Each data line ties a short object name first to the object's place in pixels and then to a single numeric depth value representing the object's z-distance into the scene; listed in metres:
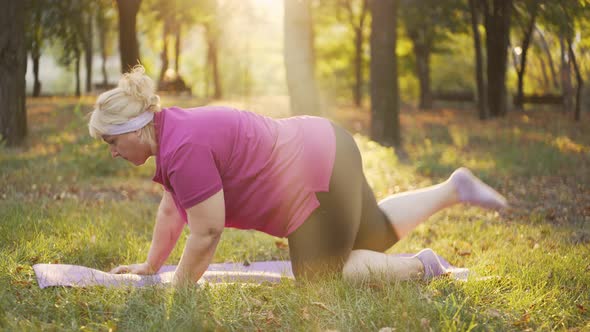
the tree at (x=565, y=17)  10.45
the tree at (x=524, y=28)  12.97
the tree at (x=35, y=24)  11.06
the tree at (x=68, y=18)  14.00
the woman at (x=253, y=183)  2.92
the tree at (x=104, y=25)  14.69
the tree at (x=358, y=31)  24.13
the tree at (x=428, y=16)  18.48
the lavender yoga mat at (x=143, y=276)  3.44
